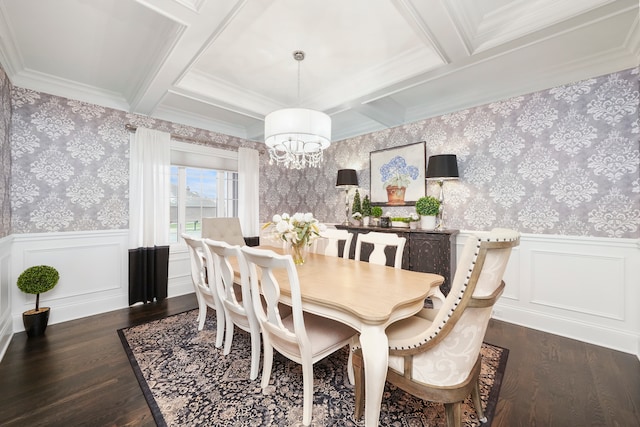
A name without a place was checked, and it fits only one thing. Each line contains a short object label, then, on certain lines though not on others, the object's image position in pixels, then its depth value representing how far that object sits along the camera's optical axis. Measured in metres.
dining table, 1.25
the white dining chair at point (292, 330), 1.46
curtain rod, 3.34
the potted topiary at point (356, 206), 4.05
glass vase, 2.36
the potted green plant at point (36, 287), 2.53
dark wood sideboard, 2.98
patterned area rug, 1.54
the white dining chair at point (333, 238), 2.79
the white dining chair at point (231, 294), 1.86
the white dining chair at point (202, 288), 2.35
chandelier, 2.25
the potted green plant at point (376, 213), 3.90
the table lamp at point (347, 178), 4.08
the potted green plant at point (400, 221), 3.51
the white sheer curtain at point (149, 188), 3.38
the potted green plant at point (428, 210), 3.23
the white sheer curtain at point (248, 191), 4.40
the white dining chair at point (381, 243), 2.33
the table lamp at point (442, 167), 3.09
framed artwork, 3.56
